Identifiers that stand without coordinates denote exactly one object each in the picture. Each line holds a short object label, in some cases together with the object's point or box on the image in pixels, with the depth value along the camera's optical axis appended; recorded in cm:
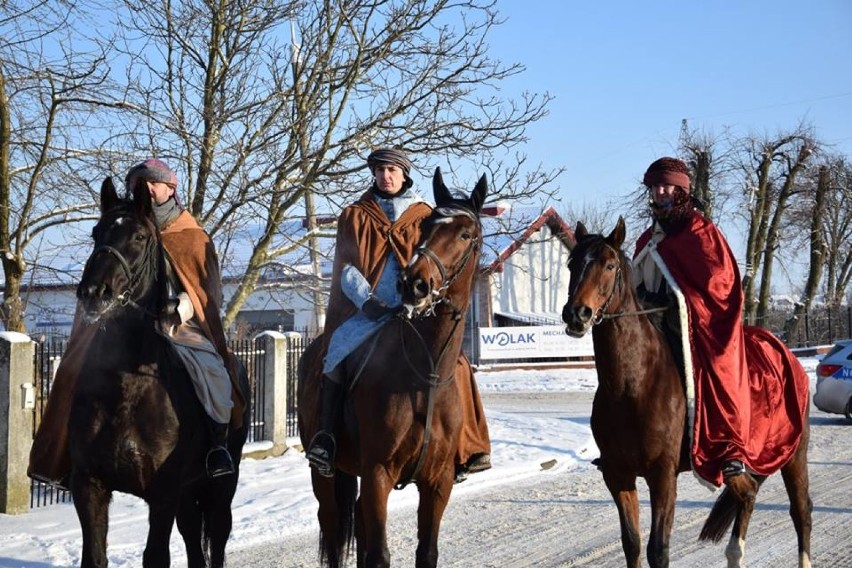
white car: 1800
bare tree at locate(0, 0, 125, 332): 1083
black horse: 523
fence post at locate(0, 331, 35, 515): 928
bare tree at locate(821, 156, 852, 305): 4412
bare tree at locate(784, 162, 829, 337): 4211
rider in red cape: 644
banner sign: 3509
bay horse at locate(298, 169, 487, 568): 537
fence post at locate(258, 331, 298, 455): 1358
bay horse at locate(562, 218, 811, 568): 587
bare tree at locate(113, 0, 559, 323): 1226
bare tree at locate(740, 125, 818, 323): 3978
